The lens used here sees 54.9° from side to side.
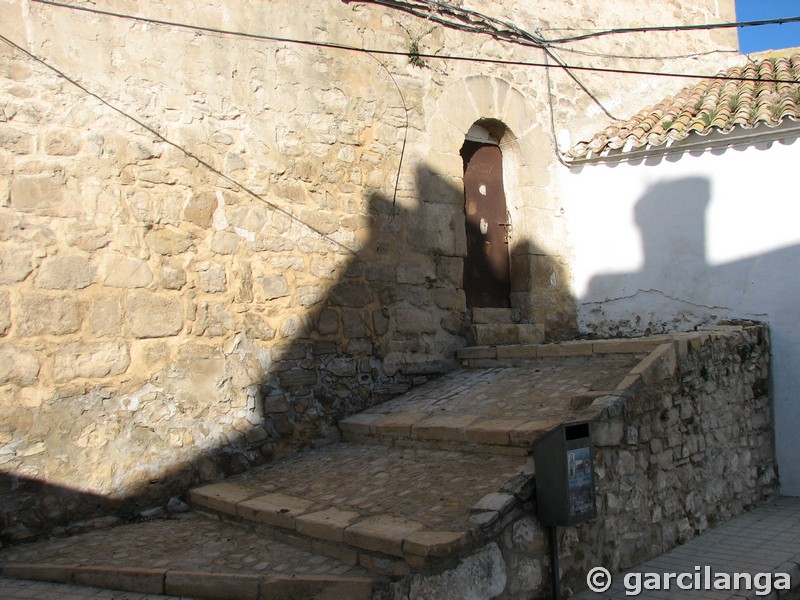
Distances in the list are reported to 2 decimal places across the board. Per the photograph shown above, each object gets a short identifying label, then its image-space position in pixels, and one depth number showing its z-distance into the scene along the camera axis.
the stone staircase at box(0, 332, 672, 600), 3.94
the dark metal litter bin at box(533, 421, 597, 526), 4.14
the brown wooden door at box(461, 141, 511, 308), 7.93
